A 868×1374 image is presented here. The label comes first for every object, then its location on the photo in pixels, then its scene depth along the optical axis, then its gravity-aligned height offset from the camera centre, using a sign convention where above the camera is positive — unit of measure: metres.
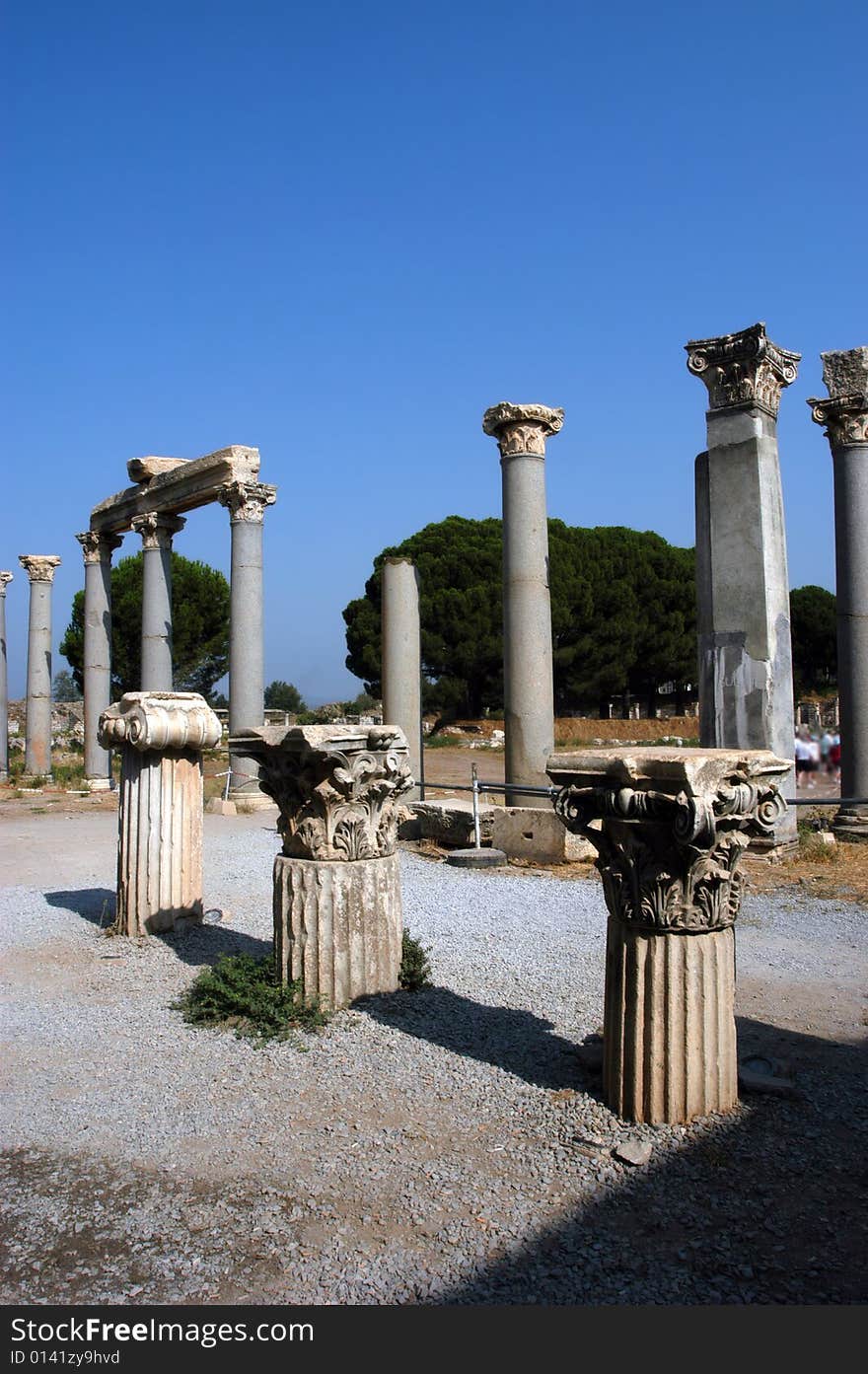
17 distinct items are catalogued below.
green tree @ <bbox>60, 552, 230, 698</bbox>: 32.38 +3.82
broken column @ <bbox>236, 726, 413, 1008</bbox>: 5.02 -0.71
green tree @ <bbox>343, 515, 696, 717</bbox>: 34.06 +3.91
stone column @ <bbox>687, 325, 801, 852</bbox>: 8.14 +1.39
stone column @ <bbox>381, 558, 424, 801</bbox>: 12.40 +0.94
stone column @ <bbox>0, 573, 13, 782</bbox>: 22.16 +0.05
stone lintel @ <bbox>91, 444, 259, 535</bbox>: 15.63 +4.29
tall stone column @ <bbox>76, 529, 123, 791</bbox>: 19.50 +1.96
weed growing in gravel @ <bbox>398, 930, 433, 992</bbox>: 5.38 -1.37
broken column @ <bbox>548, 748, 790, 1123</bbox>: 3.57 -0.77
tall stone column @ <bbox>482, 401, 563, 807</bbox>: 10.47 +1.38
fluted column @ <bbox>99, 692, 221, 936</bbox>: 6.97 -0.56
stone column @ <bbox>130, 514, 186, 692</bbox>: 17.19 +2.44
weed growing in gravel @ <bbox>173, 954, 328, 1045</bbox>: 4.78 -1.42
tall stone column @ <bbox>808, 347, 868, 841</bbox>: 11.00 +2.11
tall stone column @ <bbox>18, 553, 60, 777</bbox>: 22.06 +1.57
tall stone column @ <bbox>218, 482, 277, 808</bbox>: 15.42 +1.98
